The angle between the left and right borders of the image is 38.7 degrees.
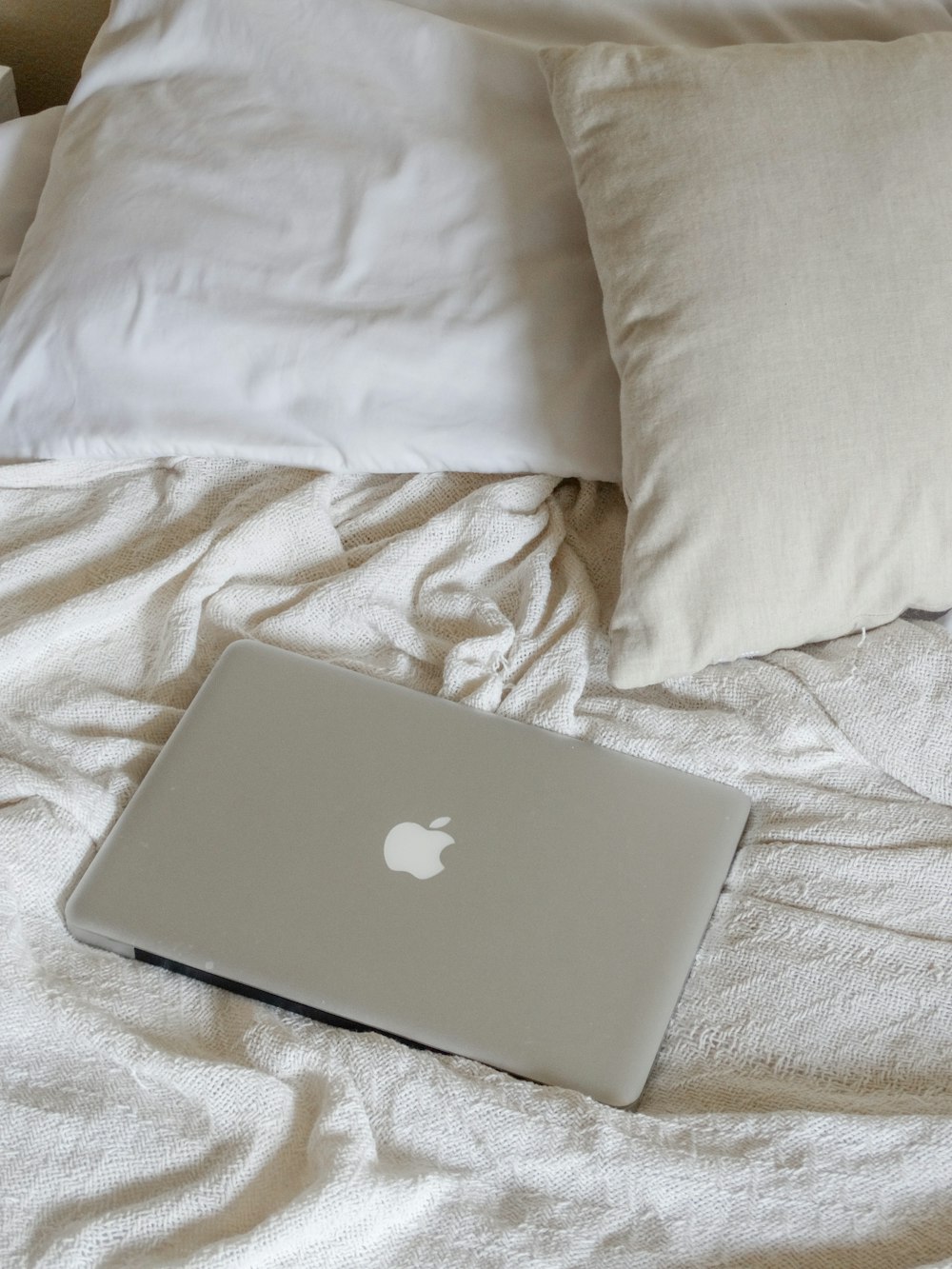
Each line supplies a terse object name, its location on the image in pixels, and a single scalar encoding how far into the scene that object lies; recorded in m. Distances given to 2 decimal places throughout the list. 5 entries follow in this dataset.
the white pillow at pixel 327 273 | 1.13
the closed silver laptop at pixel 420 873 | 0.86
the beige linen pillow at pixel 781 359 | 0.96
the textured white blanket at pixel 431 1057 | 0.77
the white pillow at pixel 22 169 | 1.32
